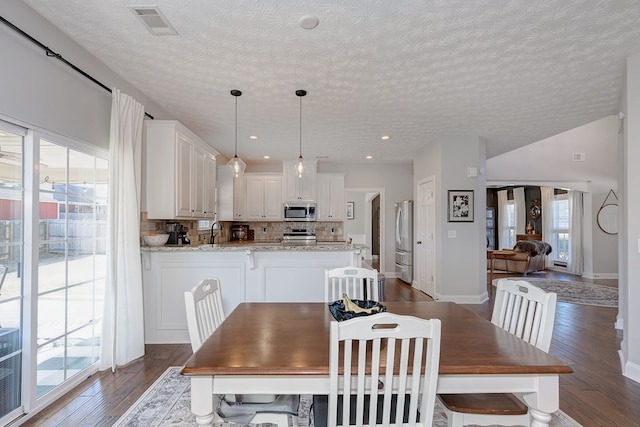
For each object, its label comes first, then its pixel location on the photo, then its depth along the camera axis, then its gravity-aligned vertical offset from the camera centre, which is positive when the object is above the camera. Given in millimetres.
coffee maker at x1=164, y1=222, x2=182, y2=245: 3969 -170
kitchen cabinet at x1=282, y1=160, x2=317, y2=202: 6570 +661
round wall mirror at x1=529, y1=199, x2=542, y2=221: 9430 +194
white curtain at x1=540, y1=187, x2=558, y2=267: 8930 +21
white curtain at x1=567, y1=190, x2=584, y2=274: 7613 -373
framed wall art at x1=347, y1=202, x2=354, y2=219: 11357 +204
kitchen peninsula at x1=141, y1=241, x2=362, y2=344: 3373 -592
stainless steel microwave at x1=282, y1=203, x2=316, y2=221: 6633 +120
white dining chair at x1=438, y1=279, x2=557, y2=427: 1410 -819
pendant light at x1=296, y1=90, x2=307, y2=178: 3385 +585
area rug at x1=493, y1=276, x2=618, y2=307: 5172 -1321
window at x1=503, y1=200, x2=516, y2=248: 10166 -161
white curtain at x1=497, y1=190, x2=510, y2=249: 10461 -164
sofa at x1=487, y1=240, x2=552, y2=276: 7727 -973
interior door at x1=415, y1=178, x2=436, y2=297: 5391 -365
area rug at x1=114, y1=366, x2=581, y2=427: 2061 -1280
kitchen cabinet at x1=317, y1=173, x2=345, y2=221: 6781 +409
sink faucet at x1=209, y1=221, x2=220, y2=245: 5896 -187
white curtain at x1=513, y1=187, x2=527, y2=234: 9820 +172
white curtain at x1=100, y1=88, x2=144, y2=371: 2770 -280
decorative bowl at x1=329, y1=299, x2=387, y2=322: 1658 -490
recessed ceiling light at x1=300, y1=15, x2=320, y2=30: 2145 +1287
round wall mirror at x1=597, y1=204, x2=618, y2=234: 7172 -50
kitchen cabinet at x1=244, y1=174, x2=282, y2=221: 6738 +406
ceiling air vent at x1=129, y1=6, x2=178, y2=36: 2049 +1283
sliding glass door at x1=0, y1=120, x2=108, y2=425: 2006 -329
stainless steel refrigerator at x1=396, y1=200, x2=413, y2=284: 6309 -449
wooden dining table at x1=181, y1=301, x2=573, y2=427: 1212 -557
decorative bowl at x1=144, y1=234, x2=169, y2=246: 3385 -227
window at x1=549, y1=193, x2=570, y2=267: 8516 -372
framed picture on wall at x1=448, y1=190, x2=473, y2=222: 5062 +166
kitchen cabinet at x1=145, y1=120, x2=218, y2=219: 3453 +513
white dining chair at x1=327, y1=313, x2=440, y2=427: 1110 -520
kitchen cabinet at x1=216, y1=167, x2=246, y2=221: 6035 +404
